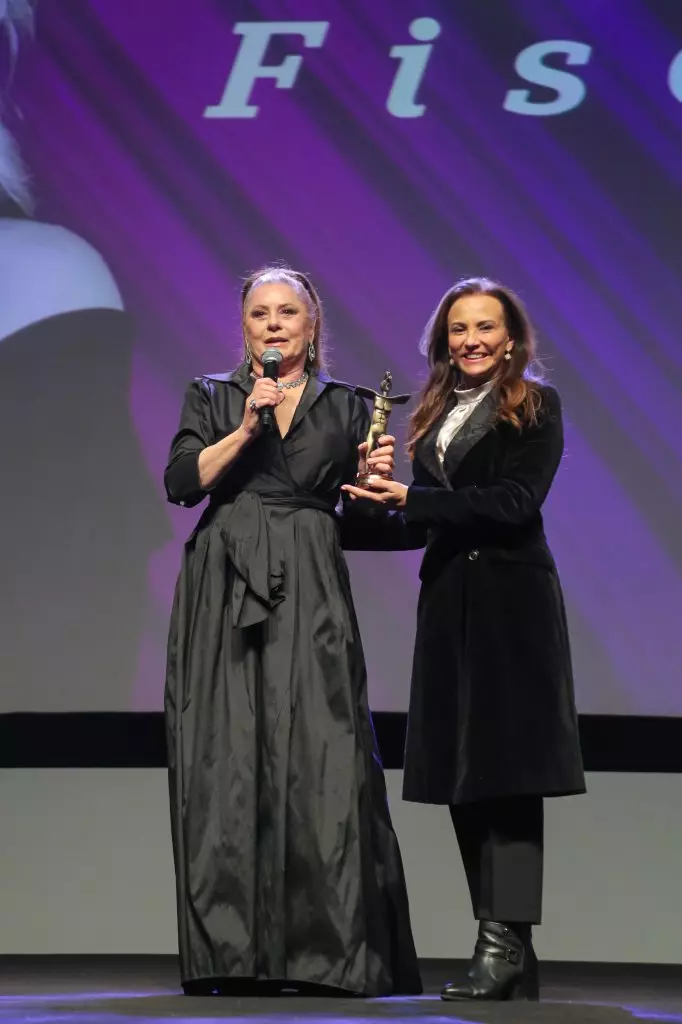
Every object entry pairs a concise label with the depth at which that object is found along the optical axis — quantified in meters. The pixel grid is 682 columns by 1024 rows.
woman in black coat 5.02
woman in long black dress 5.14
